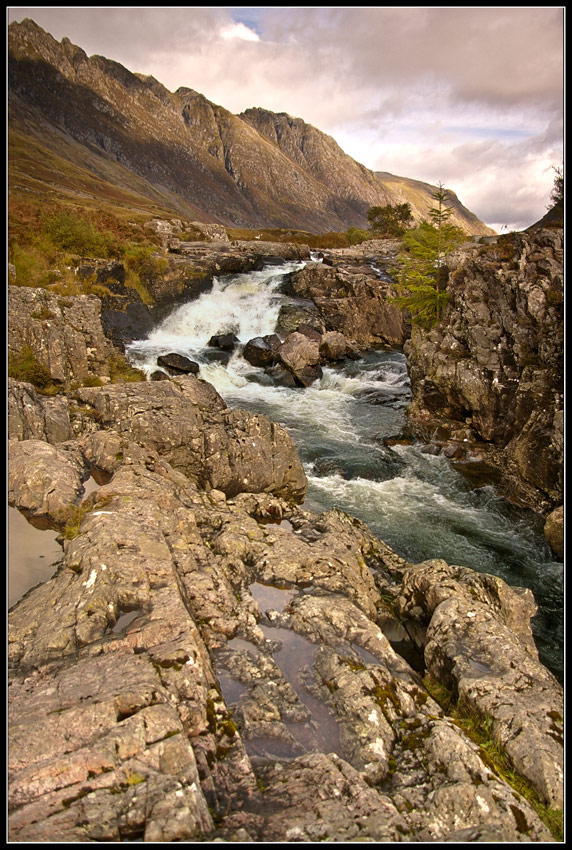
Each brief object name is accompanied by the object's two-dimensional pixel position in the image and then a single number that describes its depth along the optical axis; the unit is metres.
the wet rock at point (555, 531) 15.49
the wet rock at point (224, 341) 34.97
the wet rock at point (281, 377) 31.33
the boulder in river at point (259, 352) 33.47
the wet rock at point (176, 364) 28.77
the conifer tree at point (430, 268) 28.89
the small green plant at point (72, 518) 7.91
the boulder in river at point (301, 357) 32.09
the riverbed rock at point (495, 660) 5.88
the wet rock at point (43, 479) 8.52
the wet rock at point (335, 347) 35.28
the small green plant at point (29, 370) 15.69
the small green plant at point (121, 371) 20.55
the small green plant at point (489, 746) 5.25
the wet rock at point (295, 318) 38.34
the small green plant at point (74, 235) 33.62
